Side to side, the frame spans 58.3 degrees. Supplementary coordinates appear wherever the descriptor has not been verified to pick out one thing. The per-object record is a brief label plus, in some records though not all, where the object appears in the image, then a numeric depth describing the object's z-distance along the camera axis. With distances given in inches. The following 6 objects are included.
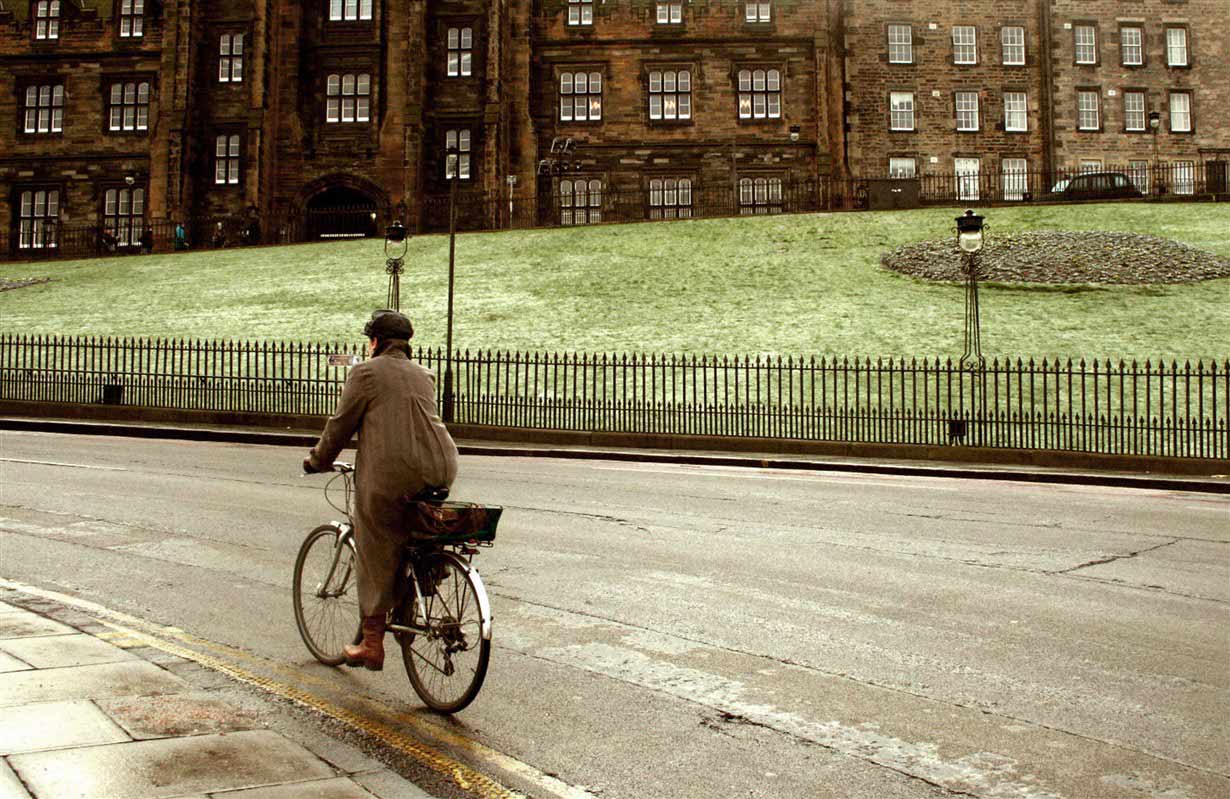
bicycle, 201.3
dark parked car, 1692.9
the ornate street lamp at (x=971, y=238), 819.4
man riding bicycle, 211.0
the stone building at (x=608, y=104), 1883.6
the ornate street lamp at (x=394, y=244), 921.5
